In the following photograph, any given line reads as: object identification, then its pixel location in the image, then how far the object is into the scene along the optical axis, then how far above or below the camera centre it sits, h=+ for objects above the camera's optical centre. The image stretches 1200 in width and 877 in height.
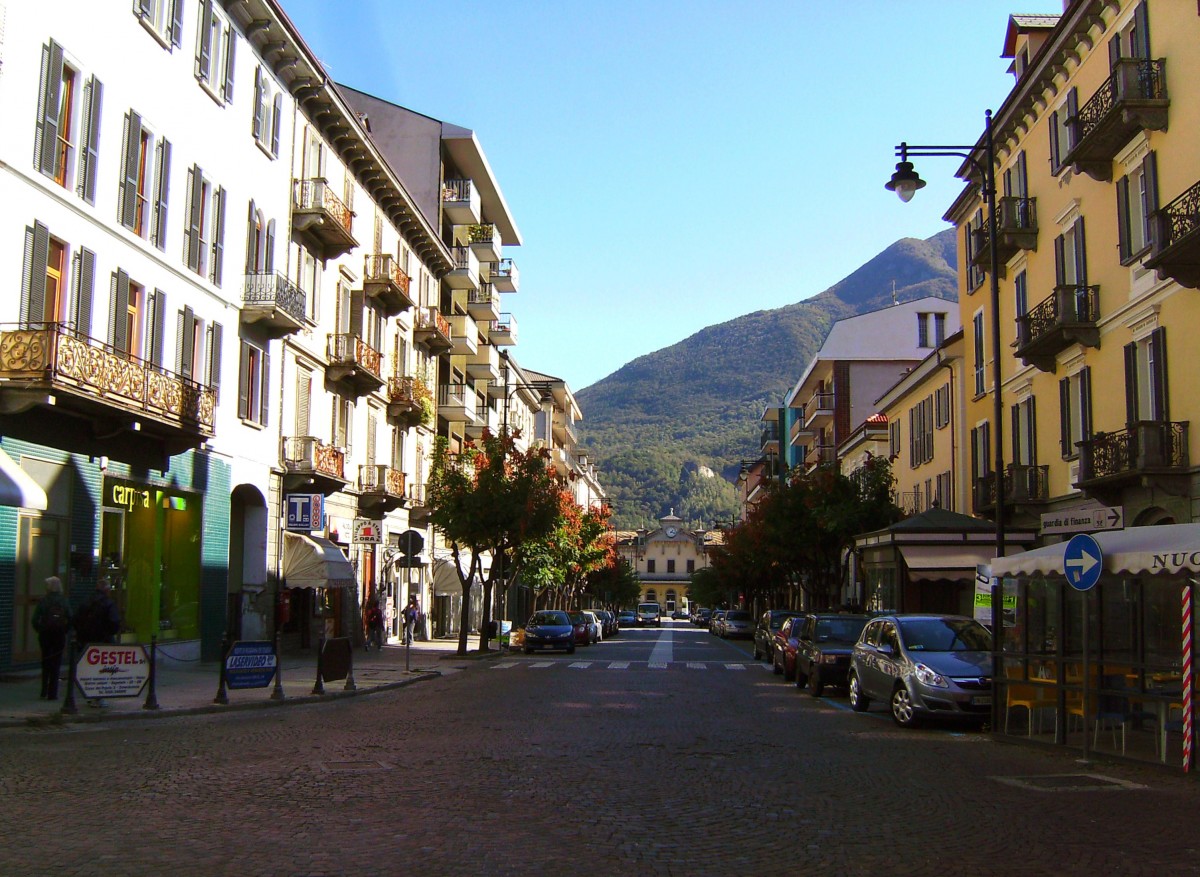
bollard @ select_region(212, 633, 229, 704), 18.73 -1.84
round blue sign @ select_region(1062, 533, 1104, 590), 13.63 +0.16
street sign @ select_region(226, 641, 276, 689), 19.75 -1.56
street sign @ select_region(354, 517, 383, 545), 28.72 +0.85
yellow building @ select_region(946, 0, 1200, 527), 22.84 +7.04
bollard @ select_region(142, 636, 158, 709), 17.24 -1.82
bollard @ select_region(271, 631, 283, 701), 19.62 -1.89
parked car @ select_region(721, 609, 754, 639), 67.94 -2.88
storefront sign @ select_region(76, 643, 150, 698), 16.78 -1.43
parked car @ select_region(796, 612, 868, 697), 23.00 -1.44
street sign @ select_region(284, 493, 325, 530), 26.98 +1.31
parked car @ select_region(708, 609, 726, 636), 75.31 -3.16
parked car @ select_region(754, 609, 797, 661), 37.16 -1.80
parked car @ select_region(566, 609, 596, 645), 48.41 -2.28
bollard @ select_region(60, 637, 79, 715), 16.17 -1.73
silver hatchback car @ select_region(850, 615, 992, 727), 17.05 -1.35
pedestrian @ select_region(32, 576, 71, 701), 17.84 -0.92
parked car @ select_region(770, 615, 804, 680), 27.78 -1.74
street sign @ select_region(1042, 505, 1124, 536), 24.06 +1.14
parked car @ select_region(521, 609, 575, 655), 40.53 -2.12
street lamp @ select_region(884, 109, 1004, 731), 22.16 +7.07
